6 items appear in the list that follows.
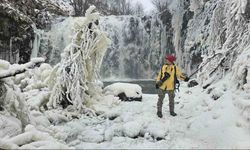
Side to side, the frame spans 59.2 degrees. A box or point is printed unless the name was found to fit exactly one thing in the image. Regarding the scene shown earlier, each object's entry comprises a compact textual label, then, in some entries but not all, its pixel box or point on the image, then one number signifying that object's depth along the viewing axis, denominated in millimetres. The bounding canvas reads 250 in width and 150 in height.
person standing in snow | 4487
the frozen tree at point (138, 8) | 24039
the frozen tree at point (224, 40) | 4303
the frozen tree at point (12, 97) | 3029
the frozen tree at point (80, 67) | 4847
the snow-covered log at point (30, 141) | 2587
